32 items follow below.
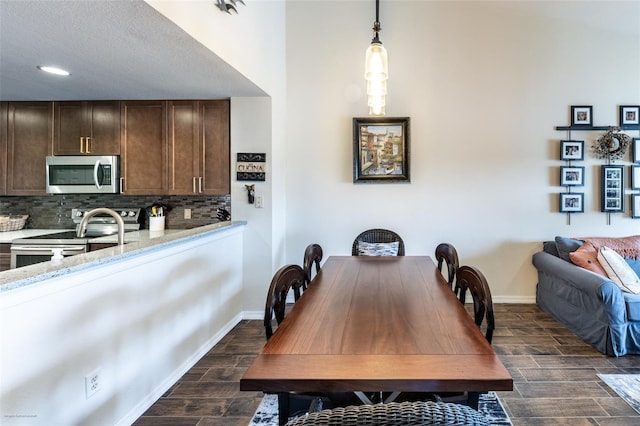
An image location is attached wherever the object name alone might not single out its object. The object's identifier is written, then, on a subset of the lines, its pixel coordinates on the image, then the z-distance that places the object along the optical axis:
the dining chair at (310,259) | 2.28
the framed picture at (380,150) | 3.91
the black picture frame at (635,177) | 3.81
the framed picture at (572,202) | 3.83
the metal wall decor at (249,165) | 3.53
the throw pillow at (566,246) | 3.49
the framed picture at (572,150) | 3.81
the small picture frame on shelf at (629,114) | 3.81
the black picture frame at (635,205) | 3.81
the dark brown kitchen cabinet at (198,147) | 3.59
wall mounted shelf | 3.81
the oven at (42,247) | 3.05
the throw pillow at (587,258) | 3.16
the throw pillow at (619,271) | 2.94
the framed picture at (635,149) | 3.80
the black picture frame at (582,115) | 3.81
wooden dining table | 1.06
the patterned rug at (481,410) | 1.99
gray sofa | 2.70
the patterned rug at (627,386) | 2.17
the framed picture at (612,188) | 3.80
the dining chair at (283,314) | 1.37
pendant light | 2.17
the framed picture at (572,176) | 3.82
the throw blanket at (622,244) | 3.39
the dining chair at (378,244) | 3.40
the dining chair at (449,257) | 2.41
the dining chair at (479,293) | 1.46
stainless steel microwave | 3.62
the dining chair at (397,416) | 0.62
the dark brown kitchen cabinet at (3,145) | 3.66
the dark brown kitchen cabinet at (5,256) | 3.12
